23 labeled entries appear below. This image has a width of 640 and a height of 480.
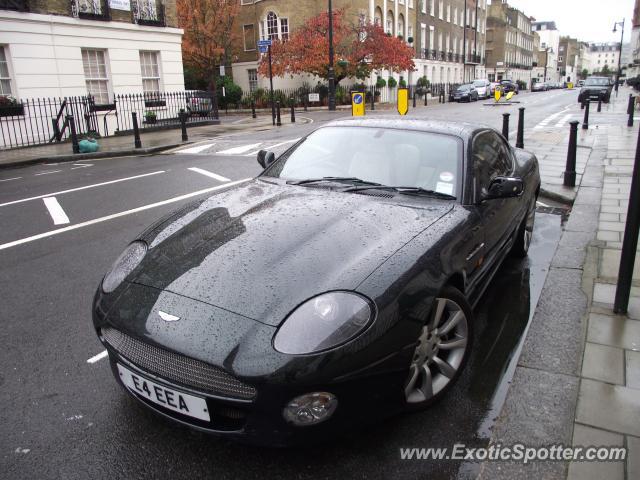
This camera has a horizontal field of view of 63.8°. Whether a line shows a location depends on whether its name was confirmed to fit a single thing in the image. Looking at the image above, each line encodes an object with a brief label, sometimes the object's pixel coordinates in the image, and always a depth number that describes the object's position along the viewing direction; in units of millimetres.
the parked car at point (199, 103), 23250
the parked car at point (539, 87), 75125
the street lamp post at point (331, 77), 29694
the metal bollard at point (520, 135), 11612
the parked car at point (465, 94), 41600
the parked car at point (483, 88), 44188
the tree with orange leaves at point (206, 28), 34562
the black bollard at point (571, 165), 7891
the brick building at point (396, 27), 40219
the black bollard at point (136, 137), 14691
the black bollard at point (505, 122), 11234
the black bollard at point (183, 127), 16734
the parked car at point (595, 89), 31875
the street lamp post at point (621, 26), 57344
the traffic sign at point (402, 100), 14092
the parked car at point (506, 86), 52975
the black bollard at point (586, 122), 16450
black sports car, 2113
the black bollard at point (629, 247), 3326
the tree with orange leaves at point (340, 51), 34656
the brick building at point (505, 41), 88188
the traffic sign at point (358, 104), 16983
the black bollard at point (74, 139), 14125
